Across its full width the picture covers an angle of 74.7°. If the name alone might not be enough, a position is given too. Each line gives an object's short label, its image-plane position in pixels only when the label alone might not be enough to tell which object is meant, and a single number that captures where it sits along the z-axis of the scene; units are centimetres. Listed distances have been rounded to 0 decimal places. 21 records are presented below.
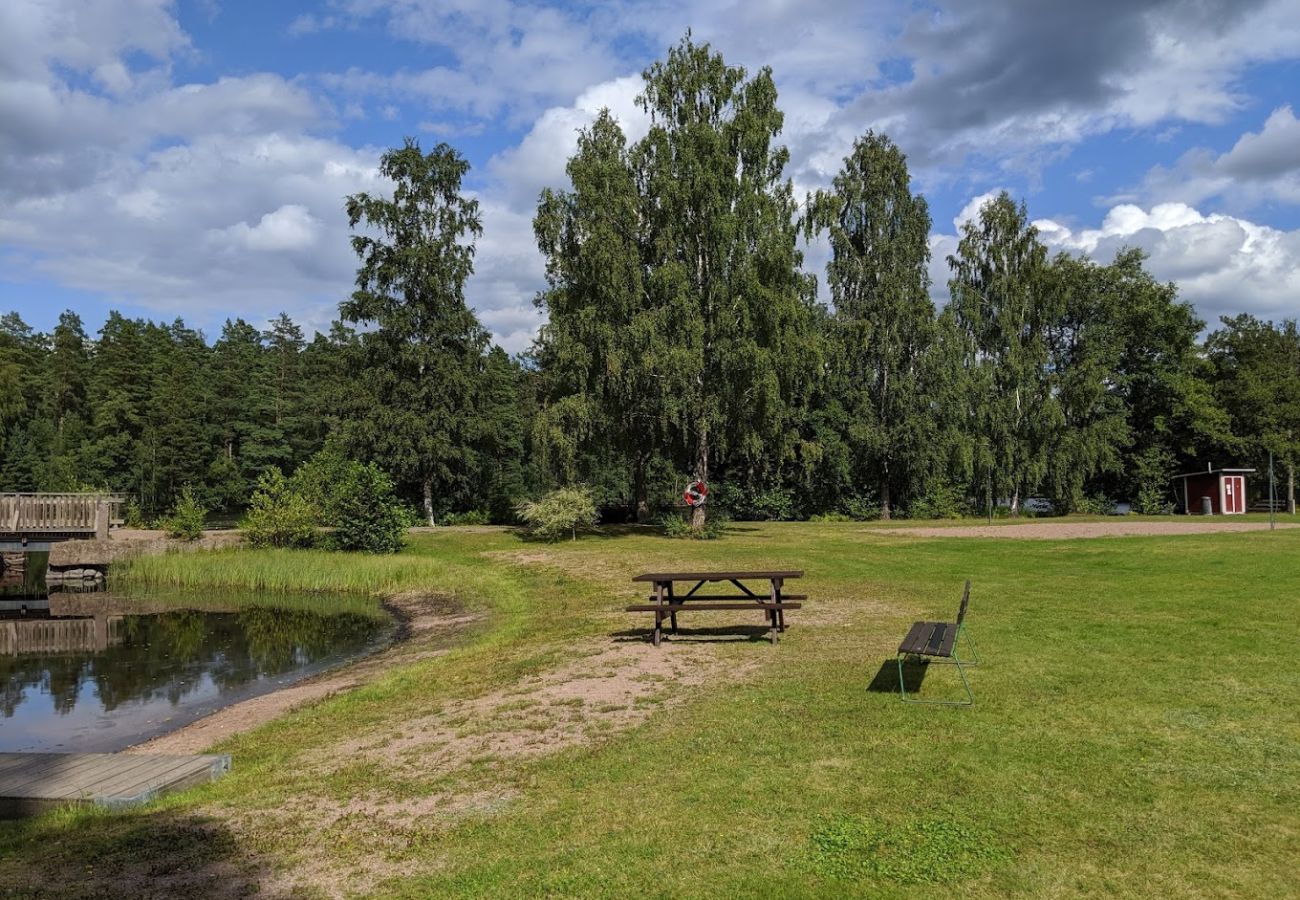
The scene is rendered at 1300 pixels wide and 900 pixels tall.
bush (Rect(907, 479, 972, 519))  4262
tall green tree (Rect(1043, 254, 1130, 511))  4350
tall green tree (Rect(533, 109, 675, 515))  2883
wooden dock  611
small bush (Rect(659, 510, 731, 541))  2902
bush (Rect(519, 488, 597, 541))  2831
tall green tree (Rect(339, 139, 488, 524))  3784
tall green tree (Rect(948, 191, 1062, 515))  4284
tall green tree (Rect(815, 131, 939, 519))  4100
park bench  779
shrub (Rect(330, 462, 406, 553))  2655
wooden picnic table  1120
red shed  4212
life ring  2952
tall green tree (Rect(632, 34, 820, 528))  2850
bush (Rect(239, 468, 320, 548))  2750
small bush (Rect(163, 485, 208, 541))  2856
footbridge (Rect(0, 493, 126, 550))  2806
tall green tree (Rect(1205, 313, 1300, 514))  4622
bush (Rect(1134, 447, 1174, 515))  4556
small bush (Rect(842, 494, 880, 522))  4316
